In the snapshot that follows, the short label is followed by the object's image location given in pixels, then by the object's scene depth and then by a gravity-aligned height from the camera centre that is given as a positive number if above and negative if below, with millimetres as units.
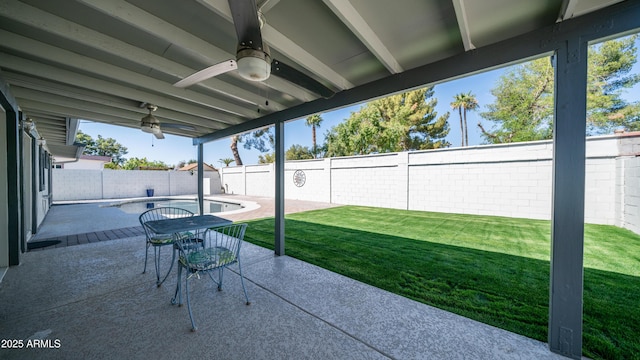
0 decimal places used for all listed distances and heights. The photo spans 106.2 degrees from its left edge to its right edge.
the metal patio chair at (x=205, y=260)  2252 -815
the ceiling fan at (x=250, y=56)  1345 +871
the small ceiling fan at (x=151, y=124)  3619 +807
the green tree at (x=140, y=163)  22438 +1460
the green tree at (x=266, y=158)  23442 +2041
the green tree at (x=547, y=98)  10781 +4199
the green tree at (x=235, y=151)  20812 +2314
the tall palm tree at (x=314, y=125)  20094 +4642
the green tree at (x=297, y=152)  23652 +2583
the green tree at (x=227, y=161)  27469 +1913
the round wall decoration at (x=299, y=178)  12502 +6
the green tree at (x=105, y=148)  25344 +3196
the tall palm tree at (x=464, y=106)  16578 +5181
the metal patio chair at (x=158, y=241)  3014 -809
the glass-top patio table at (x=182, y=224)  2654 -570
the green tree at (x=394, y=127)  12867 +3093
